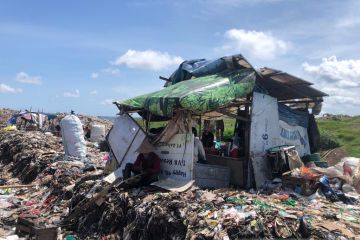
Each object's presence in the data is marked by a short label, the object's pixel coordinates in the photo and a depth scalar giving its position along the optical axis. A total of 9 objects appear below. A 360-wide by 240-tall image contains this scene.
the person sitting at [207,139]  13.10
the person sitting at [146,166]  9.63
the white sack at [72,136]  13.61
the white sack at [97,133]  22.31
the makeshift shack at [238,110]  9.41
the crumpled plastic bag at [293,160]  9.63
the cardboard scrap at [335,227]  6.16
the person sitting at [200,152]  9.61
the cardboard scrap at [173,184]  8.67
